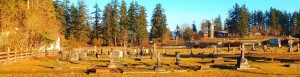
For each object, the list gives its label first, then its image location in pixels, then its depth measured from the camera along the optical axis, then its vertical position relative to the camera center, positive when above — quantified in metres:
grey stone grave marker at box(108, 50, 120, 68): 21.98 -1.35
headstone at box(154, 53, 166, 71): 18.83 -1.68
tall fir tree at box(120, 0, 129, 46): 83.69 +5.31
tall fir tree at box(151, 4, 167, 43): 91.08 +5.78
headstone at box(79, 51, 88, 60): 33.26 -1.51
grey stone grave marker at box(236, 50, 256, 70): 20.49 -1.62
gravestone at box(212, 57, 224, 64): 26.46 -1.81
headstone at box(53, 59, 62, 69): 21.41 -1.69
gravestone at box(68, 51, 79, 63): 30.42 -1.46
